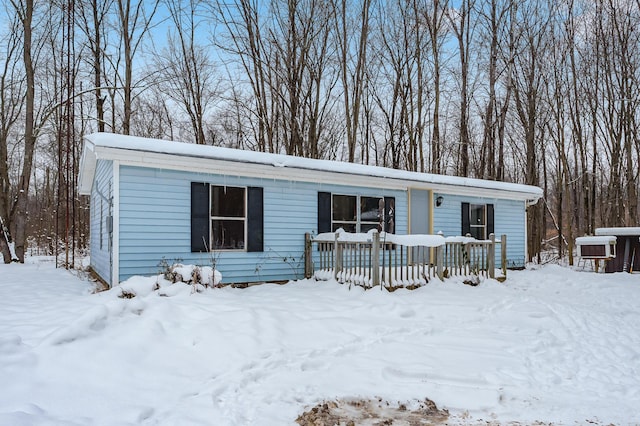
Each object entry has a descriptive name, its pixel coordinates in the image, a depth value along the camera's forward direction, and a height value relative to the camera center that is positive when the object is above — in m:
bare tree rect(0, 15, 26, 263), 13.31 +4.89
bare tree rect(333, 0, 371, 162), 16.61 +7.41
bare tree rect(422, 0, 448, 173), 17.39 +7.83
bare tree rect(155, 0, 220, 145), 17.56 +6.73
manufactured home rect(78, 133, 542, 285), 7.16 +0.36
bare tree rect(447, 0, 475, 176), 17.61 +7.98
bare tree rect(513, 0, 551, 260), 17.48 +6.44
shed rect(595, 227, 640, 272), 11.83 -0.87
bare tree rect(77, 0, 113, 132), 15.70 +7.33
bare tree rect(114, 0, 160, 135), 15.91 +7.63
